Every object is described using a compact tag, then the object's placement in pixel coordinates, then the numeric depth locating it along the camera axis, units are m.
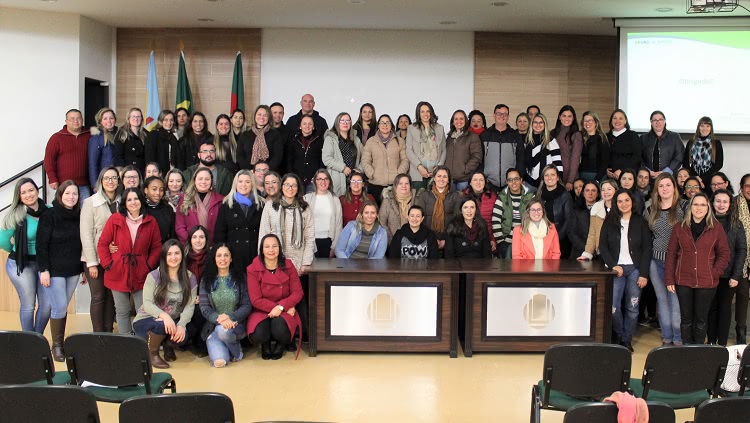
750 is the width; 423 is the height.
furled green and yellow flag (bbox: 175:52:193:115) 10.55
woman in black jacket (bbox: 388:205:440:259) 7.15
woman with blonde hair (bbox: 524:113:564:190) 8.36
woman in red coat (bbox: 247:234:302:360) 6.42
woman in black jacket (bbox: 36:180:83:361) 6.32
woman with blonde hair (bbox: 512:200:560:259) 7.15
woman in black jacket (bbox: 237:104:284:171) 8.07
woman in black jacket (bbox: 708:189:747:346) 6.77
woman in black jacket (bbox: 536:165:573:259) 7.57
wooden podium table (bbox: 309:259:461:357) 6.53
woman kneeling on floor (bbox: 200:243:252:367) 6.32
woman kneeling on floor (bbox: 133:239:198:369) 6.20
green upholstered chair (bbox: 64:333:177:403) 4.41
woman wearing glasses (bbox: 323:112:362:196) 8.08
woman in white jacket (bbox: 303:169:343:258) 7.32
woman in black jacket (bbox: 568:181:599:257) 7.42
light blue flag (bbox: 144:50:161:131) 10.50
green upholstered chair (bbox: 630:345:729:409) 4.29
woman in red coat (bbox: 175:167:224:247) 6.93
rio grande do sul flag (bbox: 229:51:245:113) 10.60
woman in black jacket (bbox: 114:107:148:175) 8.26
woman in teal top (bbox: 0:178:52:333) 6.34
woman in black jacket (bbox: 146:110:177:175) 8.29
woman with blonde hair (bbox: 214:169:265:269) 6.88
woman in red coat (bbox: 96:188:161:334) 6.34
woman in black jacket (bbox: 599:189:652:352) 6.88
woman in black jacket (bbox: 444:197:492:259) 7.24
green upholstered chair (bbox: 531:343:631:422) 4.28
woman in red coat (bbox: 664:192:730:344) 6.60
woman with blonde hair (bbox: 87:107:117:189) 8.32
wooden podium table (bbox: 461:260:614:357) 6.54
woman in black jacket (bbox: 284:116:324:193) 8.27
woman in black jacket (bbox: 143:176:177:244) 6.64
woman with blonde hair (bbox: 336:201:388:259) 7.16
